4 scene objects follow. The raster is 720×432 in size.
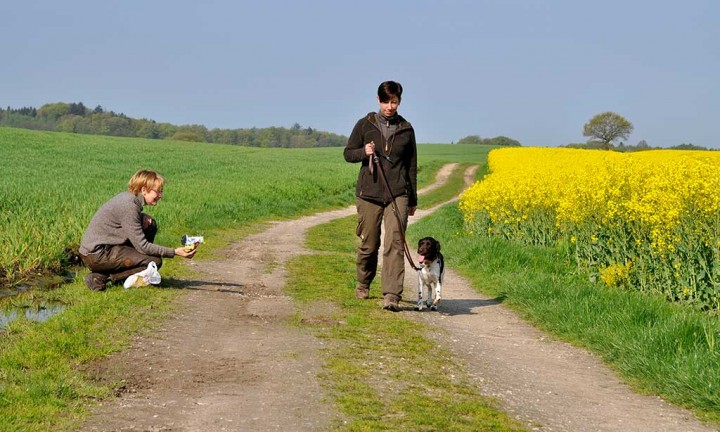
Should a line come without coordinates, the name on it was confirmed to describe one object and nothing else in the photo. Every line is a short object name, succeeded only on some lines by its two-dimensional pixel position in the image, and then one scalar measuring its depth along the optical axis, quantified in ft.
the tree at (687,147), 257.20
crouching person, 35.76
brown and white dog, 34.45
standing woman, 33.47
